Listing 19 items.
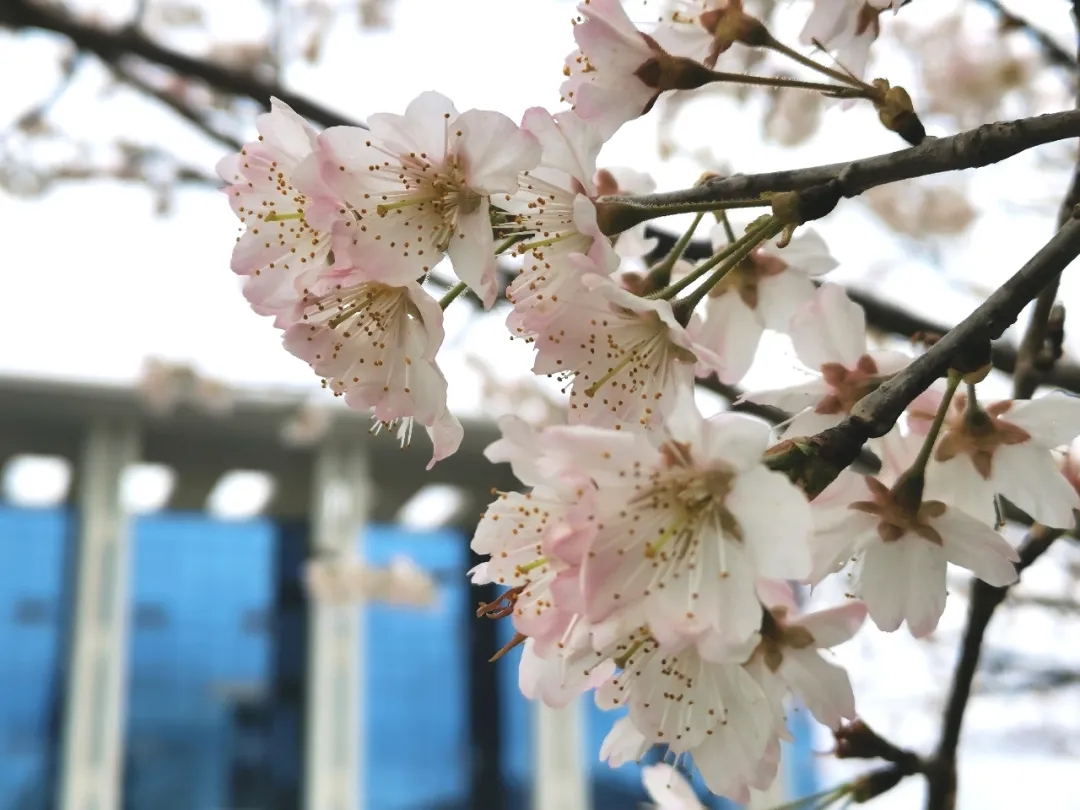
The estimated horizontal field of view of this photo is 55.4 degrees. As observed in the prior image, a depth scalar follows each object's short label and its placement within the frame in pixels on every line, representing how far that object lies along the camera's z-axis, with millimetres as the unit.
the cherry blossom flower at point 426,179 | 333
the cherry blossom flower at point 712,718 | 336
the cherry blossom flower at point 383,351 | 358
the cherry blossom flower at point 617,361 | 342
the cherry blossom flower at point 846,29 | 411
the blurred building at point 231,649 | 6016
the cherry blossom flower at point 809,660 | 376
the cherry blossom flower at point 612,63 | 363
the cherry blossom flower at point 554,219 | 333
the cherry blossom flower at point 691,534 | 276
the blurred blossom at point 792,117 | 1028
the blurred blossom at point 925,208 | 2282
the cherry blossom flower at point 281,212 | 345
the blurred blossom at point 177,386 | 4559
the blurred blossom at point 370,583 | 3967
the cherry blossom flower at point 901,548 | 349
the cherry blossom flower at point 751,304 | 450
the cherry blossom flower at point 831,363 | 393
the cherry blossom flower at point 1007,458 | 376
